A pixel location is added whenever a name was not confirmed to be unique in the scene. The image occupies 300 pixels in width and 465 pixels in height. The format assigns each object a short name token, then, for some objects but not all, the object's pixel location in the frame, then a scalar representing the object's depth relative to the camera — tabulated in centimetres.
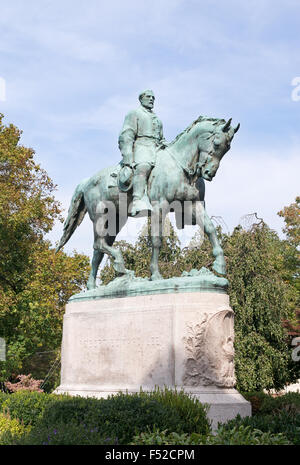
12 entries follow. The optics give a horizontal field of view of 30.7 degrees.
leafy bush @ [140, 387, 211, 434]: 772
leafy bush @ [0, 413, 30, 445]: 896
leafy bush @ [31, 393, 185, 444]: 660
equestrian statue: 1034
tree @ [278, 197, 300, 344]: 3127
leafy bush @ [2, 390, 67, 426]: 1031
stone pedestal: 917
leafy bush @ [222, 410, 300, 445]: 605
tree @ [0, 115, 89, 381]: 2211
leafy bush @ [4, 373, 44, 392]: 2302
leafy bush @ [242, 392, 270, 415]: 1376
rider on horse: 1083
